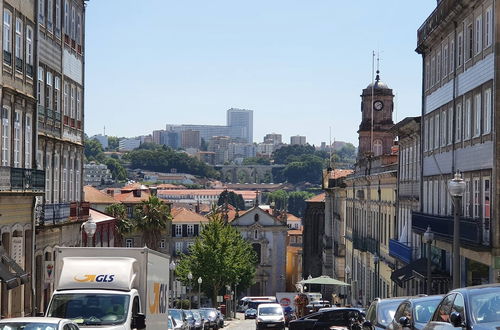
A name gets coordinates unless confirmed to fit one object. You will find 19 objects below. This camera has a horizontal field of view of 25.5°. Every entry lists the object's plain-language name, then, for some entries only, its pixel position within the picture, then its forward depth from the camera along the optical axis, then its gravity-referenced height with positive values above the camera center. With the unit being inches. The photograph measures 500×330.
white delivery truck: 876.0 -83.4
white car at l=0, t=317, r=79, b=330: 695.9 -88.0
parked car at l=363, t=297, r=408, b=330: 964.6 -110.7
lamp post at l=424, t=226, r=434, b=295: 1357.0 -59.8
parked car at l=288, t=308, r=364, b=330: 1380.4 -166.8
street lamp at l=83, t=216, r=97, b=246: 1401.3 -52.8
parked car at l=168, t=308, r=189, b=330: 1443.4 -180.2
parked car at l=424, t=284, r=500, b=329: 574.2 -63.7
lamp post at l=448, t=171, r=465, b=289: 1077.1 -20.1
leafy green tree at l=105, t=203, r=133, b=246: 3318.4 -102.6
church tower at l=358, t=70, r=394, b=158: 3713.1 +236.2
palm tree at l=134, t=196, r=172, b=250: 3678.6 -112.1
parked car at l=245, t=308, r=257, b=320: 3302.2 -378.7
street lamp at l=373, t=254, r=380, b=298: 2187.5 -163.2
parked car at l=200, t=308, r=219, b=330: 2128.4 -260.9
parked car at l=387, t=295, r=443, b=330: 777.0 -90.4
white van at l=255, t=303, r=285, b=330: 1973.4 -234.0
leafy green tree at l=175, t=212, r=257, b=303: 3629.4 -241.1
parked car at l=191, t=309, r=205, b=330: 1832.2 -227.7
